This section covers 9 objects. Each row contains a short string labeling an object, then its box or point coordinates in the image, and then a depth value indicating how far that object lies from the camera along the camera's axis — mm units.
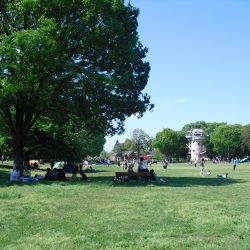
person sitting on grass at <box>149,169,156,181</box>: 28798
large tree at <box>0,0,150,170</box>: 25766
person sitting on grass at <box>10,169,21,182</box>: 28941
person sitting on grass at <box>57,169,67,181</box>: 31000
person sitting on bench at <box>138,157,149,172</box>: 29341
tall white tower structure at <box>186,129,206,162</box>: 130125
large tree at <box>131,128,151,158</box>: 170250
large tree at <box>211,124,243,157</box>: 150125
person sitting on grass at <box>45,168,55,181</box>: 30873
